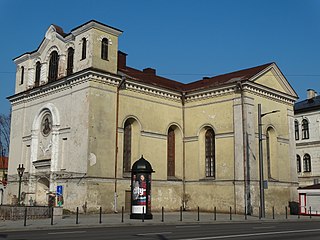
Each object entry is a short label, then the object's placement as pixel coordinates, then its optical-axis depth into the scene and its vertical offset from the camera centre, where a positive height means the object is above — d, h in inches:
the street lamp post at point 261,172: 1112.8 +62.8
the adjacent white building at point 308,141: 2026.3 +272.1
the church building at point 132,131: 1187.9 +201.3
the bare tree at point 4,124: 2289.4 +379.5
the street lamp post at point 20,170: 1189.1 +64.5
